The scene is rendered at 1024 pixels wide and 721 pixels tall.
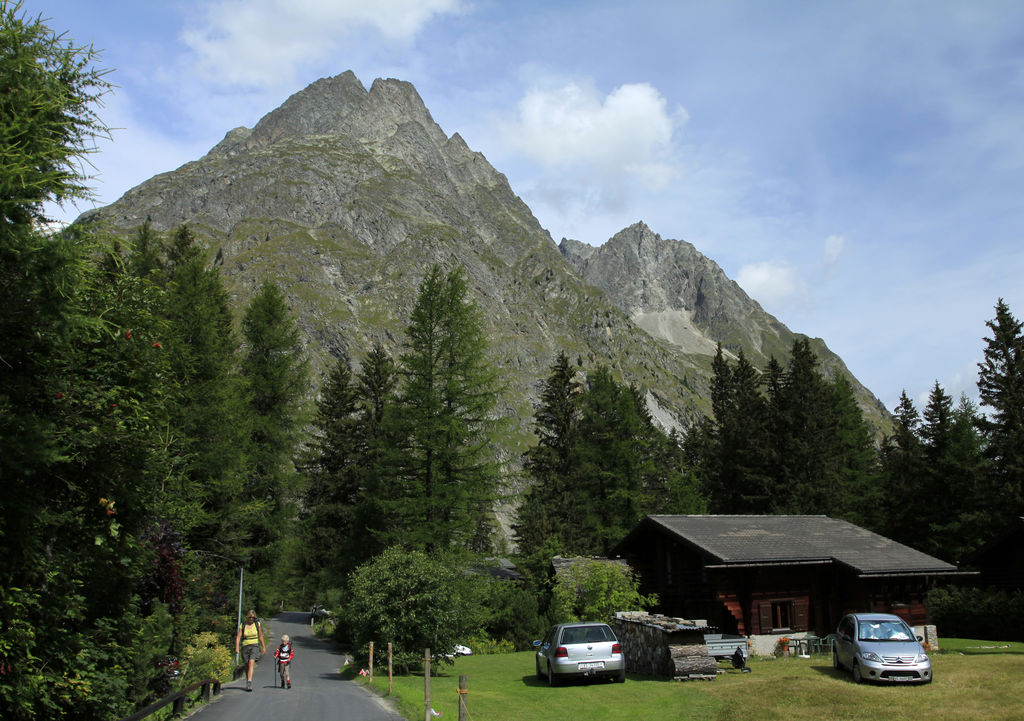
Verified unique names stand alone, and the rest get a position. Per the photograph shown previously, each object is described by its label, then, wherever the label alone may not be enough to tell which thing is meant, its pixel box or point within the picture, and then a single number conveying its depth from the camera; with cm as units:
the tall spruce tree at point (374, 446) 3347
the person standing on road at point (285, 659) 1938
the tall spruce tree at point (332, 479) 5269
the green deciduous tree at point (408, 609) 2402
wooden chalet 2786
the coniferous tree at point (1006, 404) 4222
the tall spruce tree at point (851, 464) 5225
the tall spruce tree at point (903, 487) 4938
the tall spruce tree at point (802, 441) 5169
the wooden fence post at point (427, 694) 1319
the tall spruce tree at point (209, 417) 2847
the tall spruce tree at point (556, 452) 5178
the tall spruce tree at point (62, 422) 909
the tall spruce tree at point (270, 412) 3681
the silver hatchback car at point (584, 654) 1900
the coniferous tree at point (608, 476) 4728
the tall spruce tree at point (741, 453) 5403
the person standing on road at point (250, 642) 1927
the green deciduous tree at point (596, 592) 3116
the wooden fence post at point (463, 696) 1168
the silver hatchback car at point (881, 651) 1692
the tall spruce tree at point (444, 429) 3181
